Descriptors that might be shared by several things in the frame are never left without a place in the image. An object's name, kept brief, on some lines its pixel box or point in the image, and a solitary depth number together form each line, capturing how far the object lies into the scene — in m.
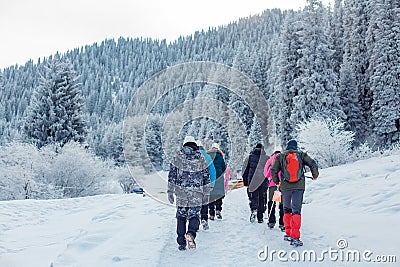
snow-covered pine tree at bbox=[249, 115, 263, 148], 33.84
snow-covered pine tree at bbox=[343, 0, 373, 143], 29.09
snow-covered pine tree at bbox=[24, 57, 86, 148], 27.14
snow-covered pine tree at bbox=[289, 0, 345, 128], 27.83
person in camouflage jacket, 6.62
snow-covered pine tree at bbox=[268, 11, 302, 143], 29.80
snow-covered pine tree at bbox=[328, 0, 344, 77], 34.06
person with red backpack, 6.87
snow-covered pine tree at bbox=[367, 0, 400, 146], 26.22
